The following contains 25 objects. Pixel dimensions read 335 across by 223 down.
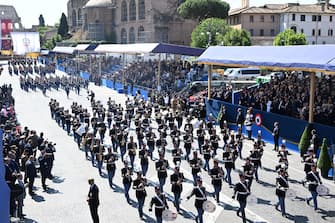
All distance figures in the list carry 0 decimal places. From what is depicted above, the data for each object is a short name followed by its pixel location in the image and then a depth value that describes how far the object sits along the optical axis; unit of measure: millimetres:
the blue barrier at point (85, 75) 57006
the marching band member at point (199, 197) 13172
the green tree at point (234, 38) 61656
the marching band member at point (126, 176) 15219
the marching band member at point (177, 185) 14391
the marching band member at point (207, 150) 18141
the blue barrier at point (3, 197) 9617
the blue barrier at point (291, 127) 20344
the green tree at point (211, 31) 66312
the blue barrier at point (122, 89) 39975
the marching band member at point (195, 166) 16562
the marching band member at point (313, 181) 14383
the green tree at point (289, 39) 64438
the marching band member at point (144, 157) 17575
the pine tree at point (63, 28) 114875
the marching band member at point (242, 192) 13539
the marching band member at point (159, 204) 12789
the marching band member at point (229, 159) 16777
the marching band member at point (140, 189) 13930
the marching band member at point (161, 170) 15984
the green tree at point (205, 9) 80875
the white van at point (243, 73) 50659
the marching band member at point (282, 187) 14109
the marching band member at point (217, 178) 14783
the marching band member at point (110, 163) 16734
